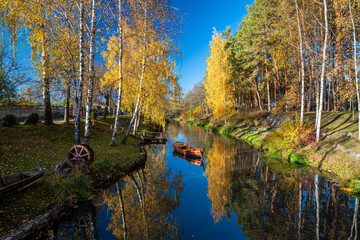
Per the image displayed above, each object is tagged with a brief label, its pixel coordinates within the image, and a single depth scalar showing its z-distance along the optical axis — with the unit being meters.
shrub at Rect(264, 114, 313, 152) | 13.85
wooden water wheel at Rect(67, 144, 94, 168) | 8.73
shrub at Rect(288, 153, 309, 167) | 12.86
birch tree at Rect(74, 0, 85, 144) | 8.69
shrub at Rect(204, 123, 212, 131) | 38.58
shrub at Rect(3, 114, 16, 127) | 13.40
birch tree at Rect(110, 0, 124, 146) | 12.29
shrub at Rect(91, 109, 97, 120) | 23.84
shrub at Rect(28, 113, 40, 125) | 14.79
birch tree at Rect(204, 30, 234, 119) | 29.53
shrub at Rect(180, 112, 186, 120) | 77.11
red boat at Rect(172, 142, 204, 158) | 15.85
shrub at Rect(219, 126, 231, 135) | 30.25
